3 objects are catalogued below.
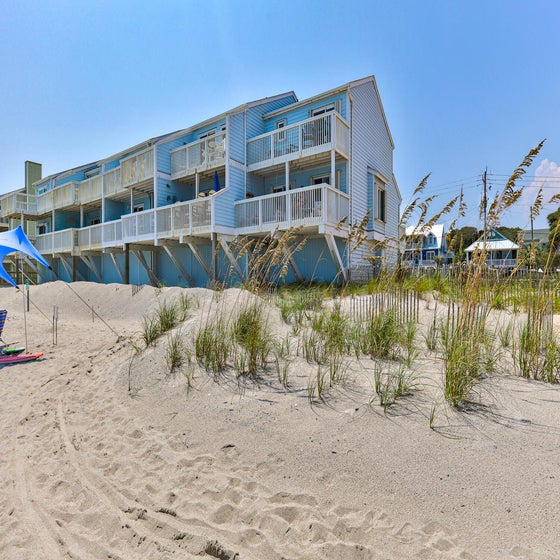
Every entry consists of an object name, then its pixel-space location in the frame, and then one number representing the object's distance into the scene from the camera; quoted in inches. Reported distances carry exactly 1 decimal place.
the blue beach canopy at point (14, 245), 329.9
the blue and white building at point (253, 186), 542.6
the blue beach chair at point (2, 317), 310.2
